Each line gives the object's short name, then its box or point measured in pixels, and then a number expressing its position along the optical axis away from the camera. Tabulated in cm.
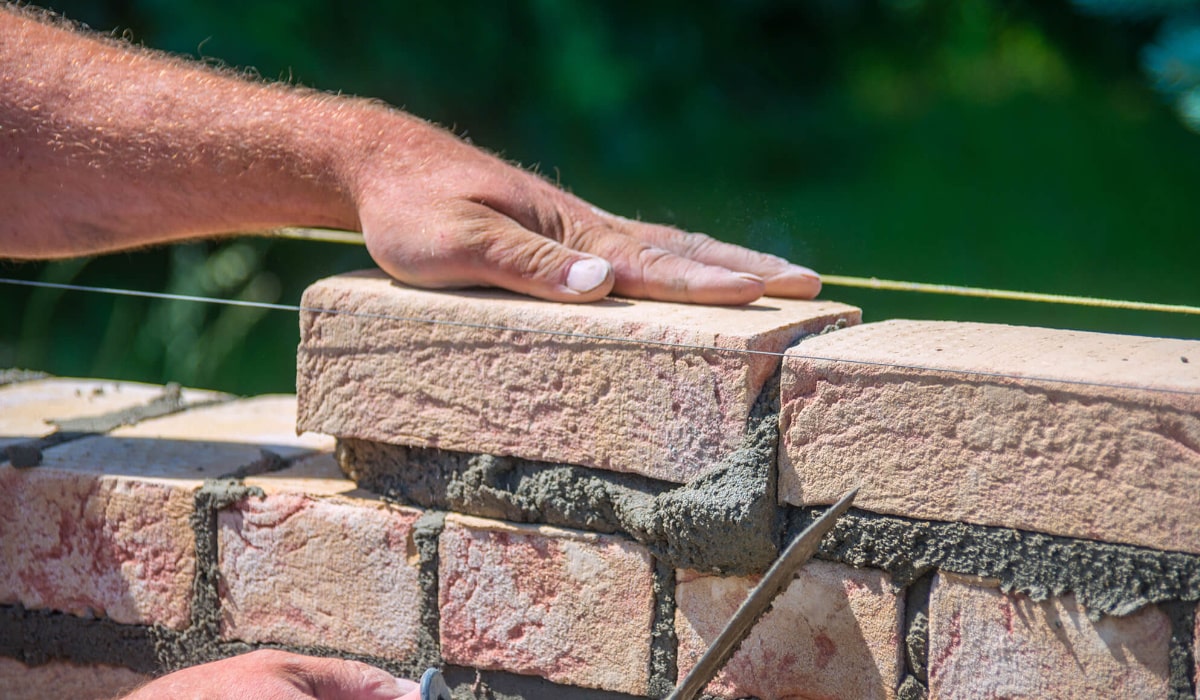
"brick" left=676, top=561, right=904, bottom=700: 231
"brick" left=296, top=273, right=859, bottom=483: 233
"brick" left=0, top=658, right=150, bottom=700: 246
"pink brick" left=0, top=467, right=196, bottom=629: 244
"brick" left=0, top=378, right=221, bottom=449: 254
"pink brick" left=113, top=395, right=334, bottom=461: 251
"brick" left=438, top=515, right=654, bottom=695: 236
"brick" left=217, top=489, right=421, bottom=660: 240
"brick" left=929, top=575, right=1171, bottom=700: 226
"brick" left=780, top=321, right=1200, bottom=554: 225
